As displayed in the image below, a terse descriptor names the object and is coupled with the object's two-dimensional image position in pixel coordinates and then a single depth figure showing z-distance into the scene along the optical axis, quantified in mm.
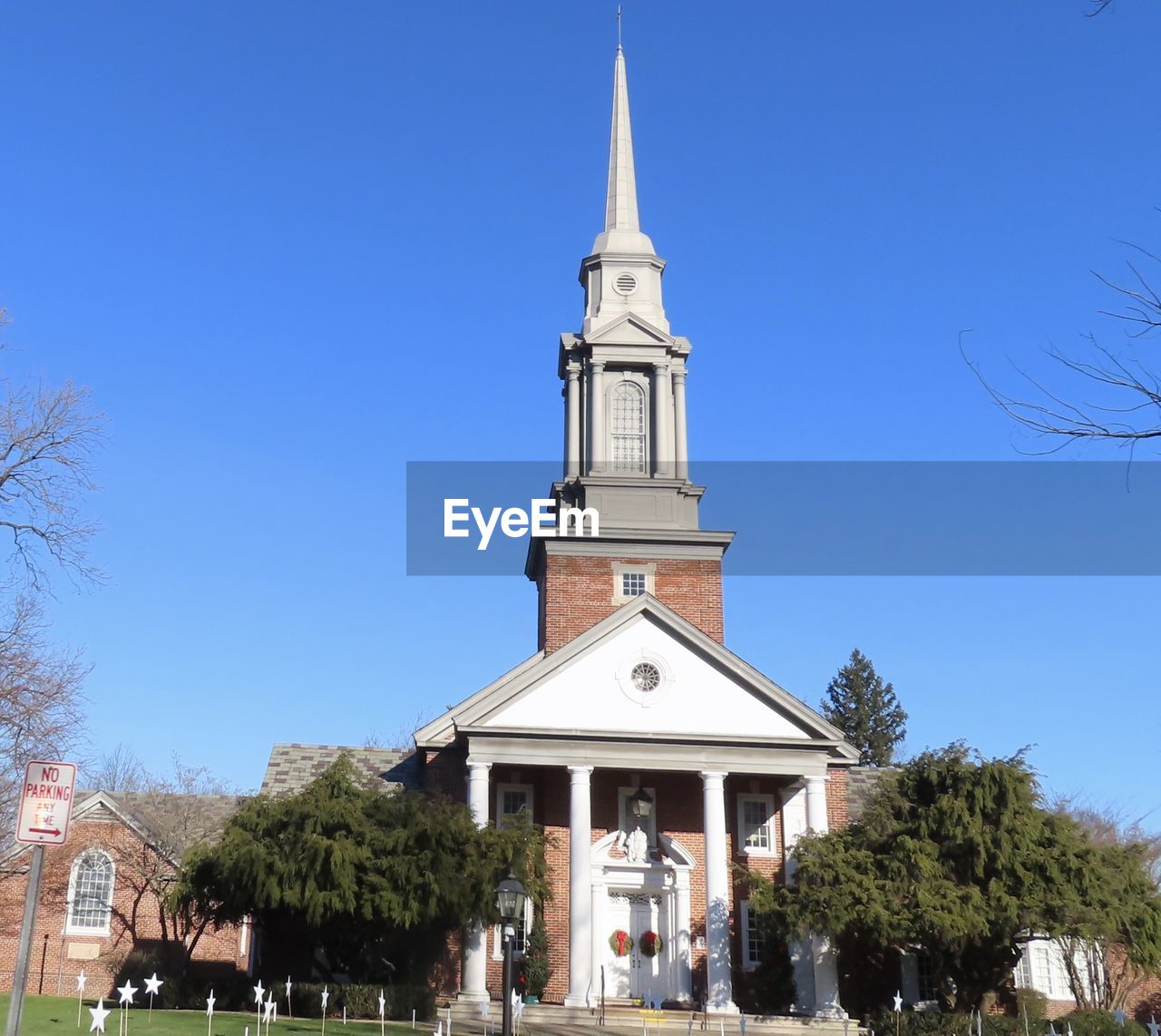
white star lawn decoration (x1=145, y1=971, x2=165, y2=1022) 21017
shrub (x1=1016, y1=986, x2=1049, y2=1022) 31047
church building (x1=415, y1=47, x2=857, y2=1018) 31016
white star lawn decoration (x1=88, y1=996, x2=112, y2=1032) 17984
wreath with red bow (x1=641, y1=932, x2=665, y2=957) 32469
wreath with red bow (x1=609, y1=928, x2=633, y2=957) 32562
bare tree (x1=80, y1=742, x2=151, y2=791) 61775
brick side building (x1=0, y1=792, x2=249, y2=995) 35031
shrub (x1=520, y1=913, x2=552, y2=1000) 30594
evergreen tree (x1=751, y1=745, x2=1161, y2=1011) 26328
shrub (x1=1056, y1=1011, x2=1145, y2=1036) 26844
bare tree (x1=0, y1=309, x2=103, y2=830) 20703
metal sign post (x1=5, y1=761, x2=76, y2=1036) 9633
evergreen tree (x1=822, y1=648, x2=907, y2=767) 77625
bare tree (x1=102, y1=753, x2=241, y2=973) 35062
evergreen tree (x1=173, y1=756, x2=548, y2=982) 26969
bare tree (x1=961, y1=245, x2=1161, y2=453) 7930
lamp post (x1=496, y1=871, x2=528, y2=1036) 19516
